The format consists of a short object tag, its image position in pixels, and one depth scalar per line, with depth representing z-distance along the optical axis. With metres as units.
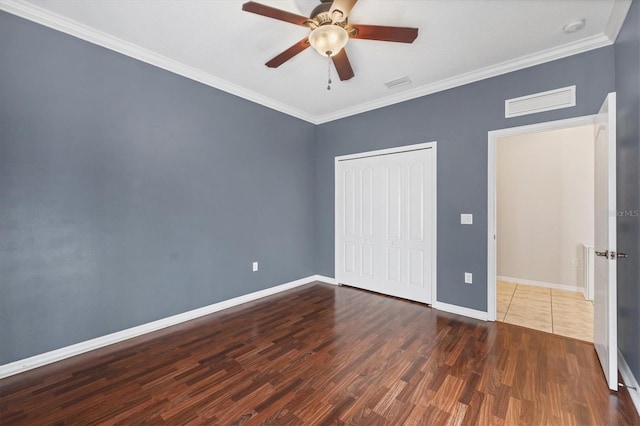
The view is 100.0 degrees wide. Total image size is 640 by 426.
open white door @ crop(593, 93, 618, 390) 1.82
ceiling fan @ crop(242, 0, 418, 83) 1.78
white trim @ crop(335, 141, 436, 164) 3.55
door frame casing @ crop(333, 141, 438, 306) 3.47
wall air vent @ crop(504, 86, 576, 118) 2.65
